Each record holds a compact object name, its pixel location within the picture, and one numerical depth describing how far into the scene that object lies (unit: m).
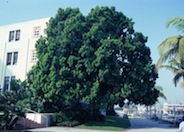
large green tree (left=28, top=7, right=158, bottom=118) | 21.23
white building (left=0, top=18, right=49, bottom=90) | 28.92
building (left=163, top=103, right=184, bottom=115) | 97.54
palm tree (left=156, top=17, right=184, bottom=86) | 13.83
